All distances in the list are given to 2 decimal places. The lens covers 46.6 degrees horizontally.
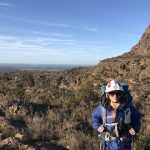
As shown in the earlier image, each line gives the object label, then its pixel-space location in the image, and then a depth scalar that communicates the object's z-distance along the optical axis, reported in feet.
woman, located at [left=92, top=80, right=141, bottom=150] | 8.33
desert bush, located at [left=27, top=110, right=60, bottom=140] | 13.65
